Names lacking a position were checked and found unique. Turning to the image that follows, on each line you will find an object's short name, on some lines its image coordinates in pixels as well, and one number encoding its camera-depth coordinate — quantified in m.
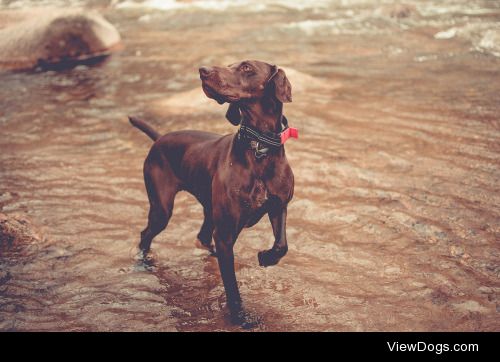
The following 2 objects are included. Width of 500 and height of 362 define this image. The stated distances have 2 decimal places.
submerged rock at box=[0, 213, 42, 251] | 5.29
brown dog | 3.68
